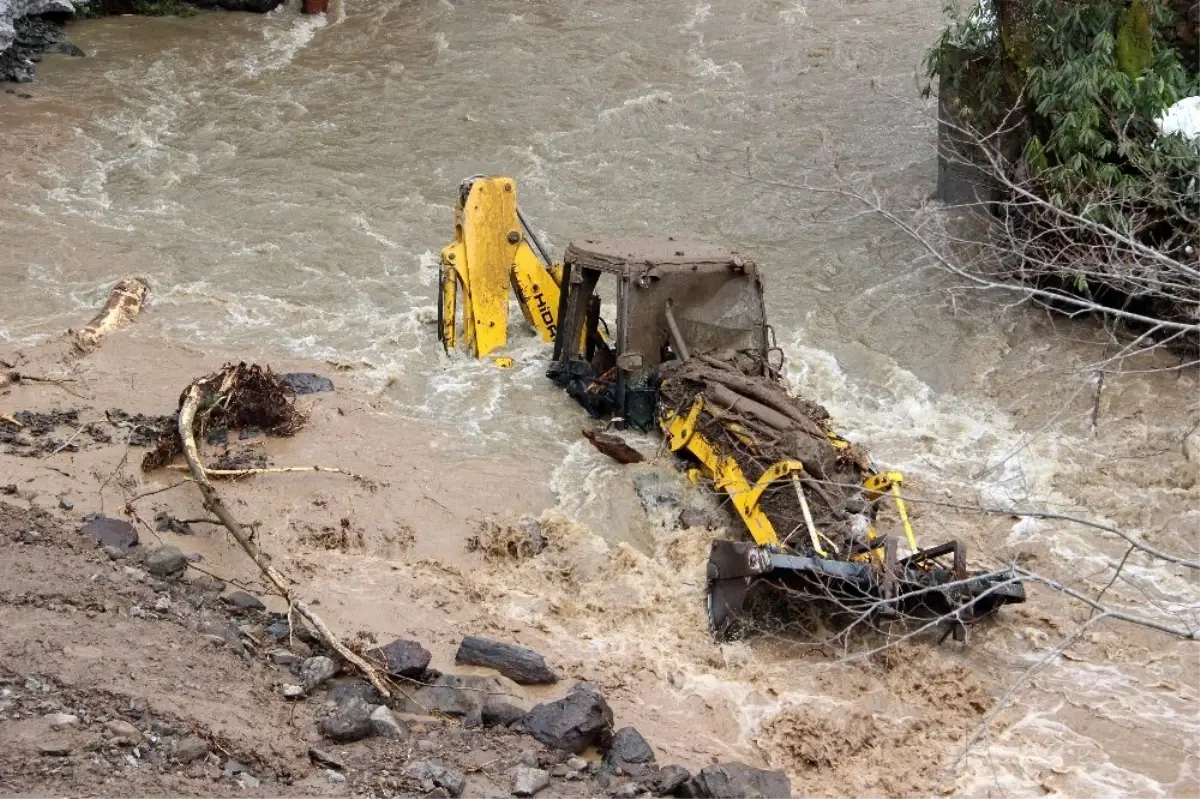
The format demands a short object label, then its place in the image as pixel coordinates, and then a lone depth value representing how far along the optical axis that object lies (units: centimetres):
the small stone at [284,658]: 1373
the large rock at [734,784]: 1214
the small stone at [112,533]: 1564
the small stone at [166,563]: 1515
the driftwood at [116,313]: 2308
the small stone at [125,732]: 1099
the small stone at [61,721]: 1091
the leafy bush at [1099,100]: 2295
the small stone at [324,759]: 1172
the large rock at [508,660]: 1427
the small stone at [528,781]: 1189
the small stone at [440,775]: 1155
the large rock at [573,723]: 1292
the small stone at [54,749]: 1054
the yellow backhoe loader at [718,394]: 1511
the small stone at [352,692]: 1312
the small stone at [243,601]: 1490
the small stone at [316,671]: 1332
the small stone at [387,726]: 1248
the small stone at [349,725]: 1220
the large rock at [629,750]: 1281
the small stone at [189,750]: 1107
